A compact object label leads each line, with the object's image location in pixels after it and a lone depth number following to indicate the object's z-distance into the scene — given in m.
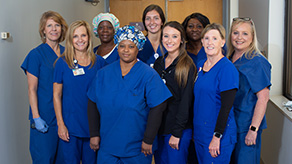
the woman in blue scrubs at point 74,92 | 1.90
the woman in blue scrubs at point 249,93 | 1.84
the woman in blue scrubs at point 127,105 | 1.66
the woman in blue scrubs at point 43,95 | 1.98
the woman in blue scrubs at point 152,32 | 2.29
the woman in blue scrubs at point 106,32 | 2.48
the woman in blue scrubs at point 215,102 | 1.66
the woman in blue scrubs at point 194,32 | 2.48
